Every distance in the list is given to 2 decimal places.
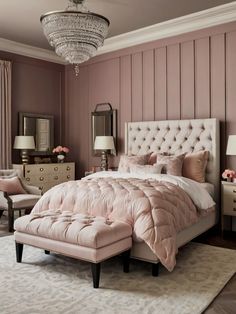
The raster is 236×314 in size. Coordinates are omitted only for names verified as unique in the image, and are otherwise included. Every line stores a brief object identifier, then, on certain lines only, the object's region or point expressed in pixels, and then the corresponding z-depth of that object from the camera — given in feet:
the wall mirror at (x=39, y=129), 20.44
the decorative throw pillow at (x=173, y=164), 14.78
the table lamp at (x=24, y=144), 19.26
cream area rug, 7.88
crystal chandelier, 10.93
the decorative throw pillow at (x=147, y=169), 14.78
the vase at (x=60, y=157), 21.05
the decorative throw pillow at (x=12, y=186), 16.02
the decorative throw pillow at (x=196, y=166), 15.08
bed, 9.66
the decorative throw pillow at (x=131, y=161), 16.26
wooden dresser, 19.08
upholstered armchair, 15.16
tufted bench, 9.02
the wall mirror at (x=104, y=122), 20.01
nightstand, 13.88
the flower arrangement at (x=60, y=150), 21.06
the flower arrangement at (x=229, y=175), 14.29
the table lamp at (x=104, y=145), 18.84
